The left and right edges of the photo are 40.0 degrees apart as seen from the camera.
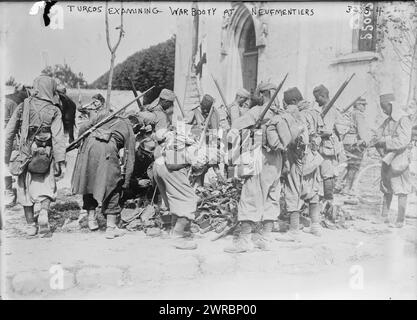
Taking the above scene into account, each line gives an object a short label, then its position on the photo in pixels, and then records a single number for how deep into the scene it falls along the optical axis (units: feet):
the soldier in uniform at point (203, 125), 18.58
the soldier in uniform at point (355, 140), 19.13
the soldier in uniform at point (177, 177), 18.01
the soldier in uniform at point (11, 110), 17.71
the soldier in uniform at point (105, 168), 18.03
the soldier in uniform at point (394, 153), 18.92
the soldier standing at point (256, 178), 18.30
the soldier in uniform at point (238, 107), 18.62
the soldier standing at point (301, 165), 18.65
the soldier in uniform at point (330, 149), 19.07
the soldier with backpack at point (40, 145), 17.76
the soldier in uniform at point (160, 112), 18.33
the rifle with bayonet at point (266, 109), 18.01
